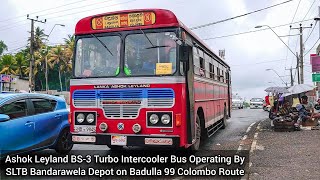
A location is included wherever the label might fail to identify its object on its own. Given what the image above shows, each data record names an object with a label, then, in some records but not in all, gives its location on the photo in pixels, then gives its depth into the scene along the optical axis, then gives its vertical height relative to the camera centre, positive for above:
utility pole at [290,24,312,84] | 31.16 +3.16
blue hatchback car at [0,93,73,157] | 7.29 -0.61
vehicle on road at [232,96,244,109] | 50.66 -1.12
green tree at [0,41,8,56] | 85.00 +12.37
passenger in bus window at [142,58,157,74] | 7.25 +0.63
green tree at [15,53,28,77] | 63.44 +5.89
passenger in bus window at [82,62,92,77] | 7.74 +0.59
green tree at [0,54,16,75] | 62.12 +5.96
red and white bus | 7.08 +0.31
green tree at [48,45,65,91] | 65.94 +7.48
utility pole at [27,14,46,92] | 32.41 +2.82
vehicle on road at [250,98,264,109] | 50.16 -1.26
